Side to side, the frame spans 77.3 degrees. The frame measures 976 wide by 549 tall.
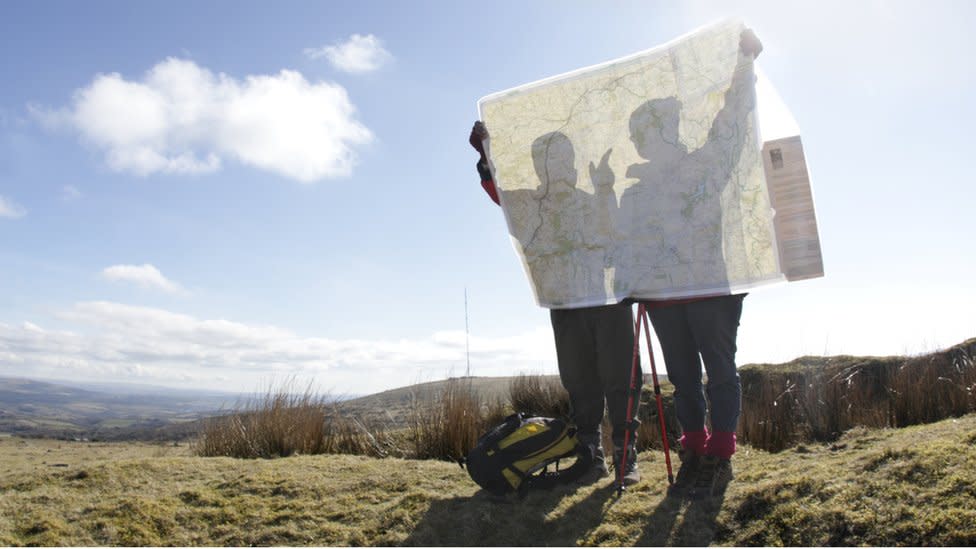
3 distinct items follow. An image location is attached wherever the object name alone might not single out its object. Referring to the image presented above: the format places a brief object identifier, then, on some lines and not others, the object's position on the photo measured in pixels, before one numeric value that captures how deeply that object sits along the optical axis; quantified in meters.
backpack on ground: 3.55
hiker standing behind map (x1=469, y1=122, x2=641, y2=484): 3.85
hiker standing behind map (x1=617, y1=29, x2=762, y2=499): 3.27
